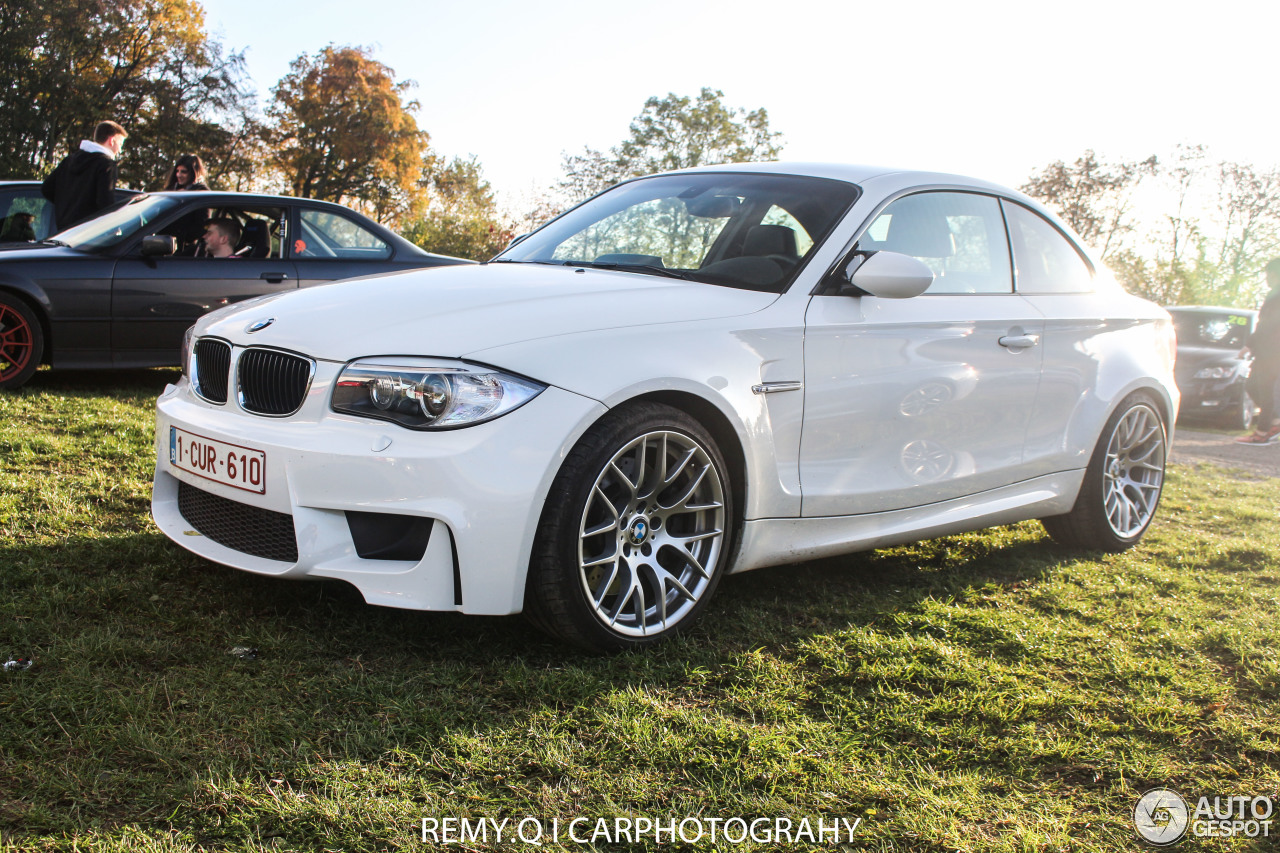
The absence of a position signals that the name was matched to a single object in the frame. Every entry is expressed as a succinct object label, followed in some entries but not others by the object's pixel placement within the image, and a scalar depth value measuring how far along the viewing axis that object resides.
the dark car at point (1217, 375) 12.92
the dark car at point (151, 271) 6.57
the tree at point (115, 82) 30.78
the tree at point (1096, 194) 35.94
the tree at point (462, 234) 26.97
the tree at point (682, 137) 54.41
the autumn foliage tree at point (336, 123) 42.00
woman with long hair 8.66
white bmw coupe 2.72
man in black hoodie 7.94
